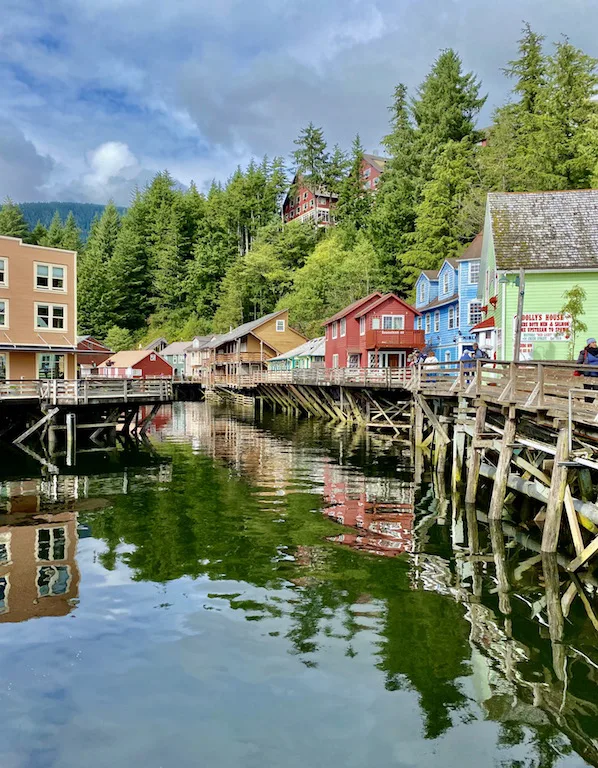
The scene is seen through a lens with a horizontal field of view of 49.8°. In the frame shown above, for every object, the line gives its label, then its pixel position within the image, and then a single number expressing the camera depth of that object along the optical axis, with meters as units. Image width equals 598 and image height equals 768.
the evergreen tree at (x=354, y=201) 82.69
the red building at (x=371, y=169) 104.45
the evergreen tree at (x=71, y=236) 116.38
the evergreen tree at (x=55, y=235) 112.44
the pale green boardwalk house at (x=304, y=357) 61.59
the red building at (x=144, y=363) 74.81
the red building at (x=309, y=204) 100.50
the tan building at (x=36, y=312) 34.91
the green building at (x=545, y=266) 25.89
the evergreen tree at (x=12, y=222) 102.69
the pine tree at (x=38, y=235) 108.18
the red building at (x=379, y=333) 46.03
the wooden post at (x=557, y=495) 11.74
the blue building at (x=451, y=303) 42.56
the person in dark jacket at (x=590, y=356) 16.36
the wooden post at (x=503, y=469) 14.84
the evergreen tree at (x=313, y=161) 101.00
